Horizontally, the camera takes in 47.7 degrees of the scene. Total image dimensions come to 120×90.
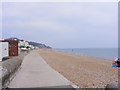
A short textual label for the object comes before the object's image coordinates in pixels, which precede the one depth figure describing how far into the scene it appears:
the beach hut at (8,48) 12.09
